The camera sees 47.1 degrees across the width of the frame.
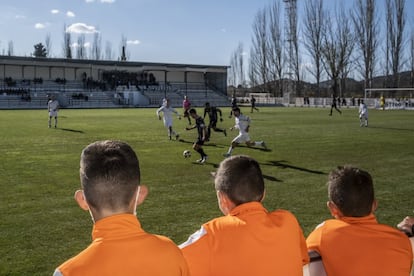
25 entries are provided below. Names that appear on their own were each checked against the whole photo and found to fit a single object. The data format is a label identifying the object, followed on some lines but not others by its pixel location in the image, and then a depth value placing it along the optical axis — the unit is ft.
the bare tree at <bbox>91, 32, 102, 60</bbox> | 332.60
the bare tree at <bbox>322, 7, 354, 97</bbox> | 236.02
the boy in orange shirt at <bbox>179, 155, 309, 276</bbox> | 8.66
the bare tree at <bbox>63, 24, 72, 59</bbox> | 312.50
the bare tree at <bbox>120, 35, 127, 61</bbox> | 331.36
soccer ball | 48.06
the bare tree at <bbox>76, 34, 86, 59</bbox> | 327.35
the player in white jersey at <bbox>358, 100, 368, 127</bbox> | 88.40
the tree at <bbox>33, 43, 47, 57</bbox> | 321.11
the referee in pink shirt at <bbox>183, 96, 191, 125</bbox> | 112.48
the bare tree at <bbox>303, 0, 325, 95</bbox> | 247.70
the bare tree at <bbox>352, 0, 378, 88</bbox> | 220.64
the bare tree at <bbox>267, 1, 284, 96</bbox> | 276.21
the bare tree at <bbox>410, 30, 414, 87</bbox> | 222.28
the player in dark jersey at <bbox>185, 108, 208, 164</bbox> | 45.55
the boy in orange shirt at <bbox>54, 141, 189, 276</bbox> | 6.76
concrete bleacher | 198.80
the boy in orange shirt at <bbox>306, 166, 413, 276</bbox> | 9.60
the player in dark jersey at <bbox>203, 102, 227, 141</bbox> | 72.64
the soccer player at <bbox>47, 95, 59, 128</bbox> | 88.63
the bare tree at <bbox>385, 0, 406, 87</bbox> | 220.23
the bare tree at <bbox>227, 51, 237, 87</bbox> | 348.38
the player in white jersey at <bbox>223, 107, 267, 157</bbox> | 50.24
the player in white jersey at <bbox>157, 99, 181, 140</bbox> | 70.04
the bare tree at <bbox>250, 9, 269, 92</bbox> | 286.05
